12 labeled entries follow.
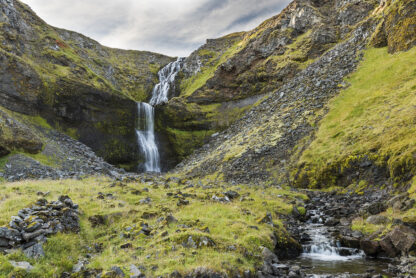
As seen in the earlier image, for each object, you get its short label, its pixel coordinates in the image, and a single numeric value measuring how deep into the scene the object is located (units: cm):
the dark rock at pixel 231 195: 2072
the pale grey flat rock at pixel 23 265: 855
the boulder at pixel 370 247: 1288
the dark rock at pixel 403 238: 1177
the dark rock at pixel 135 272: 870
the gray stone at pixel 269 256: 1156
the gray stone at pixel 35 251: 945
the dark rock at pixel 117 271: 870
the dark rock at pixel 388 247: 1224
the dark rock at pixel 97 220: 1365
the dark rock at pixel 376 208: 1656
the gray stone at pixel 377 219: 1479
